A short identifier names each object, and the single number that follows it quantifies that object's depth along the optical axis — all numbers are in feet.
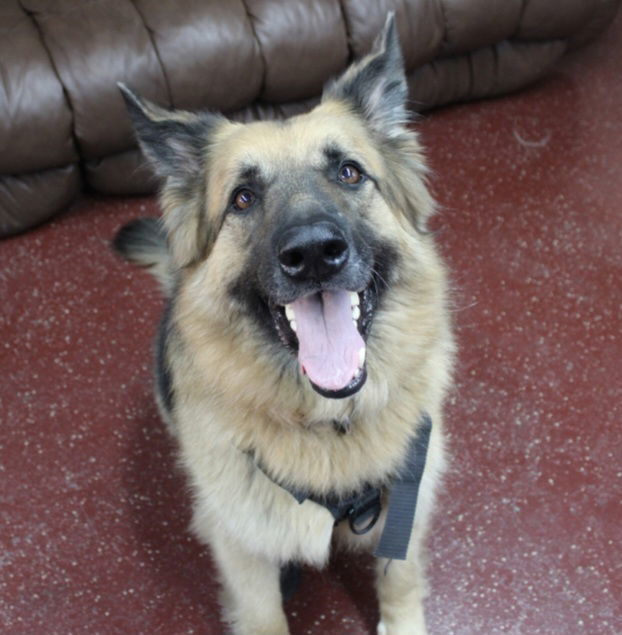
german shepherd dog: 2.56
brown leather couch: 3.78
